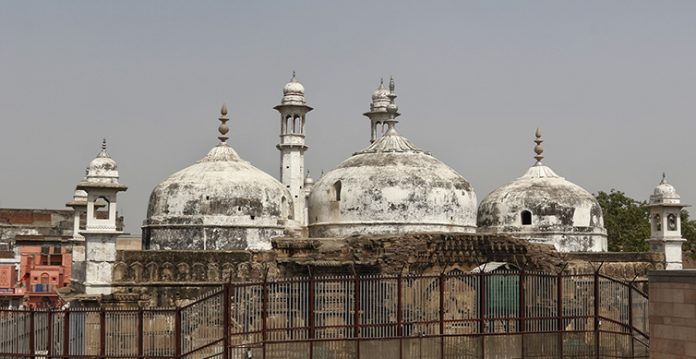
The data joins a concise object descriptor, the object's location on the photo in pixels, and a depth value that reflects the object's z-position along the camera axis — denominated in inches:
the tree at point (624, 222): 1569.9
